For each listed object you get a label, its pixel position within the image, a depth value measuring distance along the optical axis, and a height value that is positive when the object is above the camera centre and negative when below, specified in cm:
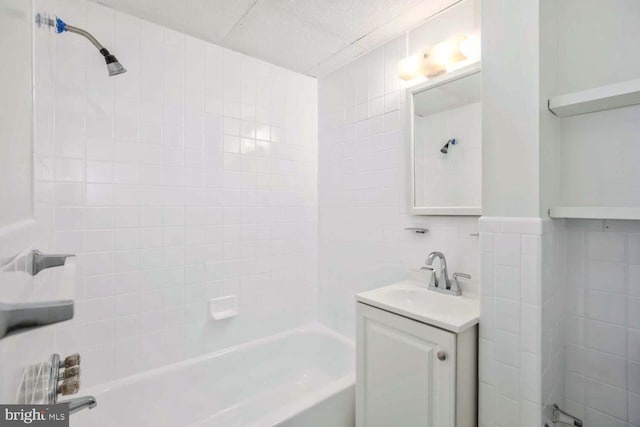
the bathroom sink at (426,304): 114 -44
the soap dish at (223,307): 190 -64
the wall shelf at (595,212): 91 +0
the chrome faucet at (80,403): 58 -41
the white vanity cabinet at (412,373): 111 -70
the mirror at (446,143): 149 +40
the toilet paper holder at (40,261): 50 -9
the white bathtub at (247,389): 147 -108
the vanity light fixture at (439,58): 147 +85
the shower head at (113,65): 145 +77
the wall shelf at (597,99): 90 +39
